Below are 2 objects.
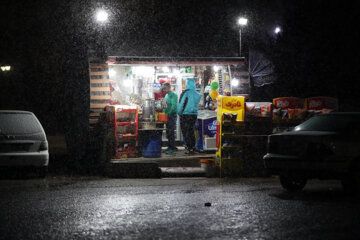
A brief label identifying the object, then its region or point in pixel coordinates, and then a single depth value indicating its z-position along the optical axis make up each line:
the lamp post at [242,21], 17.34
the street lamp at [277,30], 24.45
